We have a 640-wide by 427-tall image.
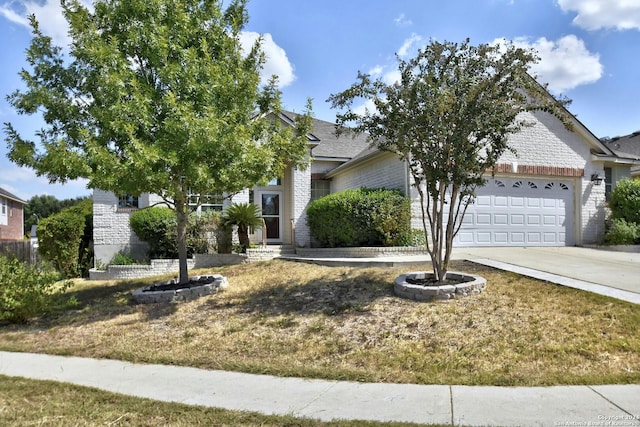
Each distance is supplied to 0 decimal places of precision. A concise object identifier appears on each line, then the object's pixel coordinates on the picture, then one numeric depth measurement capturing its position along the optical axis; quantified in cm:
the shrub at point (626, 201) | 1425
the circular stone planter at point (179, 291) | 900
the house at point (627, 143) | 2143
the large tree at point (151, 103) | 764
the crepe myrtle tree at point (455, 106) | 728
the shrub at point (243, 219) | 1345
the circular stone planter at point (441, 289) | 746
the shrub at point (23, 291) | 786
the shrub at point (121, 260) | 1325
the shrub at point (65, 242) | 1327
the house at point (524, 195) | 1362
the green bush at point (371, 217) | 1235
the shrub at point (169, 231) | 1327
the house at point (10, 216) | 3616
